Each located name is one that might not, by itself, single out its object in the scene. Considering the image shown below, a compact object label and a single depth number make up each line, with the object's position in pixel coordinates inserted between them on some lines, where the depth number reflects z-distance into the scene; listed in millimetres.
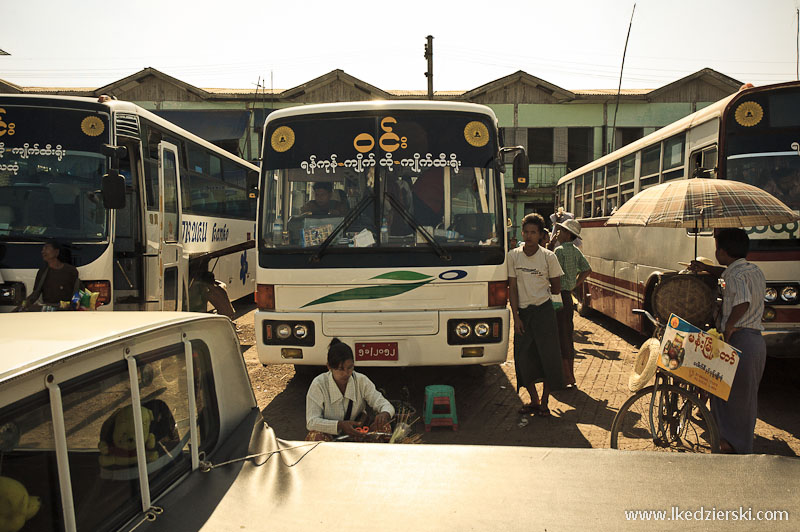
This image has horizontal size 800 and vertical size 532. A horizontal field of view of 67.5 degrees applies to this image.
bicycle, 4265
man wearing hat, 7031
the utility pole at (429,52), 26361
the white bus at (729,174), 6164
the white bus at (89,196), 7102
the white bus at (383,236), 6020
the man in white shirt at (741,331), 4336
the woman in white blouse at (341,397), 4281
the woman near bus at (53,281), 6762
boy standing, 5844
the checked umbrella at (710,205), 4754
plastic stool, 5633
